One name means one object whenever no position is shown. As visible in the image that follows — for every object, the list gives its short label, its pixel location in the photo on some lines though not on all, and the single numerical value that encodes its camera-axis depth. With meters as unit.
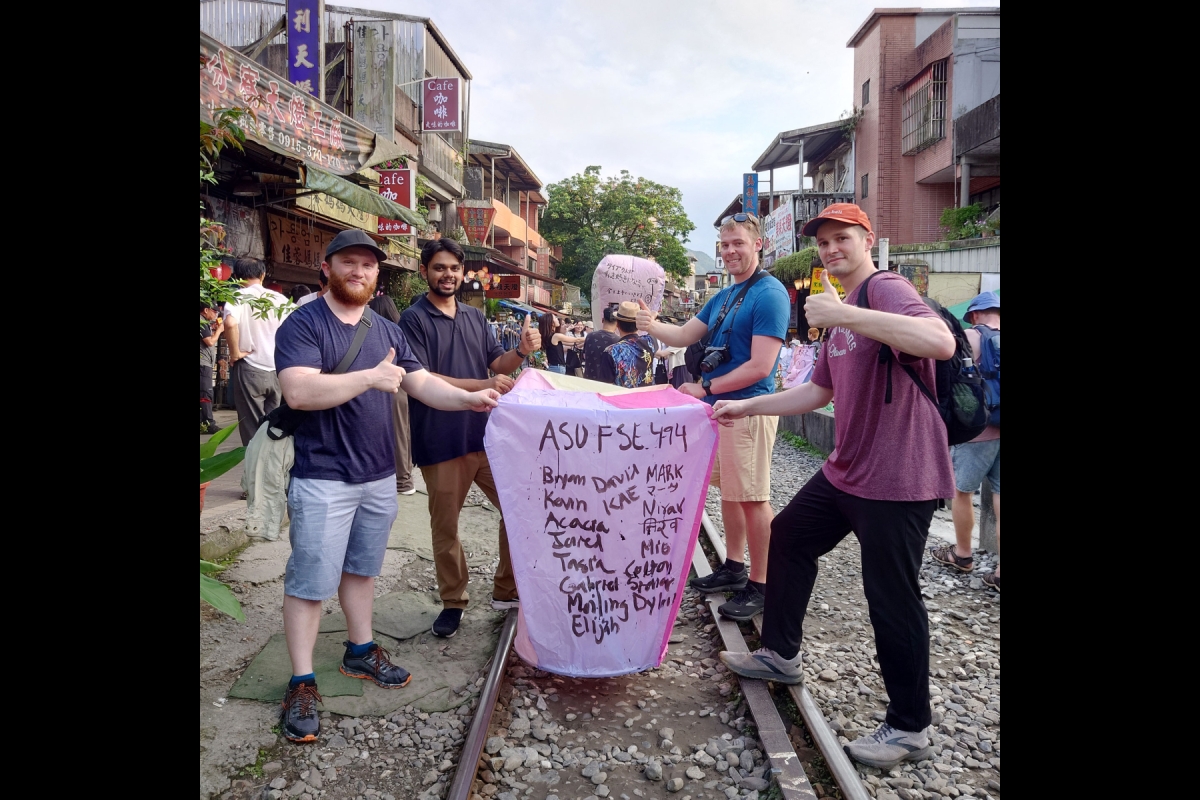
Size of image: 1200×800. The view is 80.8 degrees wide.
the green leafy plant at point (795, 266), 20.45
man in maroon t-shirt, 2.56
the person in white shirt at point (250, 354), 5.64
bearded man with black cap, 2.92
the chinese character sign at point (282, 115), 6.48
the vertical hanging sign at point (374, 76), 17.56
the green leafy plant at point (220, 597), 2.85
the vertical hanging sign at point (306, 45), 12.43
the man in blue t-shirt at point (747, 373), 3.80
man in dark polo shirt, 3.89
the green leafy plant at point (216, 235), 4.07
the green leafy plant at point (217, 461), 3.45
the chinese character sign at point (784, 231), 24.14
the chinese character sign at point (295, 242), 12.54
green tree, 42.25
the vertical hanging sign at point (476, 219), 26.36
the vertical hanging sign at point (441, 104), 20.09
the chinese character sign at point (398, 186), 15.61
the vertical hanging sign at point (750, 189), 33.09
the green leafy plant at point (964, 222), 18.62
